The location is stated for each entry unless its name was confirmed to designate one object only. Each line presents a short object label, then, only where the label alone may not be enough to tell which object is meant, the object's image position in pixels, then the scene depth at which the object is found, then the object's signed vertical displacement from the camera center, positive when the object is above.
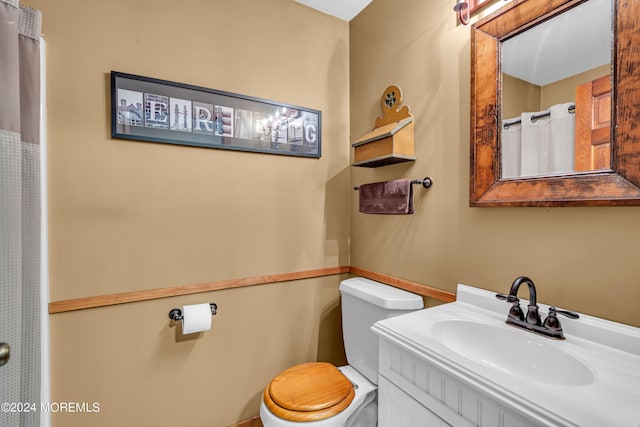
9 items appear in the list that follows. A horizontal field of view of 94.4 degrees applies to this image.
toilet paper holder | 1.41 -0.50
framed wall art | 1.33 +0.47
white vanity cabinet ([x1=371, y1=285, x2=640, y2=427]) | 0.63 -0.41
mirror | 0.83 +0.34
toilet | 1.20 -0.80
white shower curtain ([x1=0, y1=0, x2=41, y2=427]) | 0.90 +0.01
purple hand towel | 1.43 +0.06
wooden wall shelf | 1.44 +0.36
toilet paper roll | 1.38 -0.51
